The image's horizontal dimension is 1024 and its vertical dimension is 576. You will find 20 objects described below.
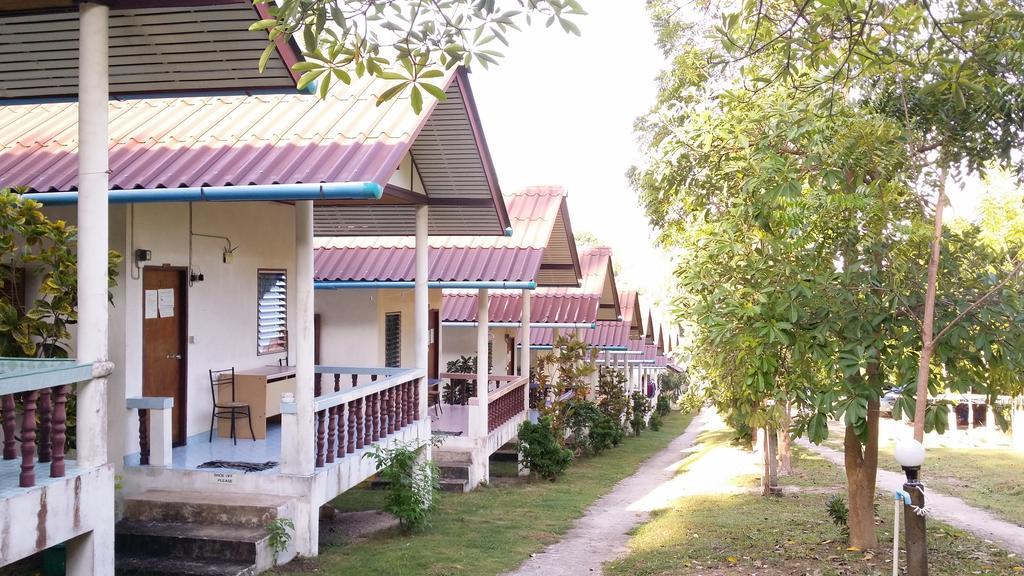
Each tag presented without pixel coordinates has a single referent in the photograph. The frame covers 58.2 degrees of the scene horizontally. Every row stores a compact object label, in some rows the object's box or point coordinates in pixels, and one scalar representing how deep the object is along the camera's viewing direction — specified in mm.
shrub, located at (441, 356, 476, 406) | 19234
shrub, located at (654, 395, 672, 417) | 41278
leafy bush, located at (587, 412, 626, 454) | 21812
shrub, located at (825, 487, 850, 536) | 10023
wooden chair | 10500
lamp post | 6402
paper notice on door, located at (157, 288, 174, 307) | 9480
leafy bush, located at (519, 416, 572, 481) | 16156
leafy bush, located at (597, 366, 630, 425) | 25344
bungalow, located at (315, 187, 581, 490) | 14258
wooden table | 10594
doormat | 8711
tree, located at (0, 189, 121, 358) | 6988
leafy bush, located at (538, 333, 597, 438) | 18406
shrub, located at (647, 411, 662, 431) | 36438
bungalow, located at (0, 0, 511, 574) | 5977
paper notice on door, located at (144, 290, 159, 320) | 9227
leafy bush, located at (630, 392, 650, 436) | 31297
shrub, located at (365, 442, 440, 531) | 9812
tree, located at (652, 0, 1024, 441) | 6156
